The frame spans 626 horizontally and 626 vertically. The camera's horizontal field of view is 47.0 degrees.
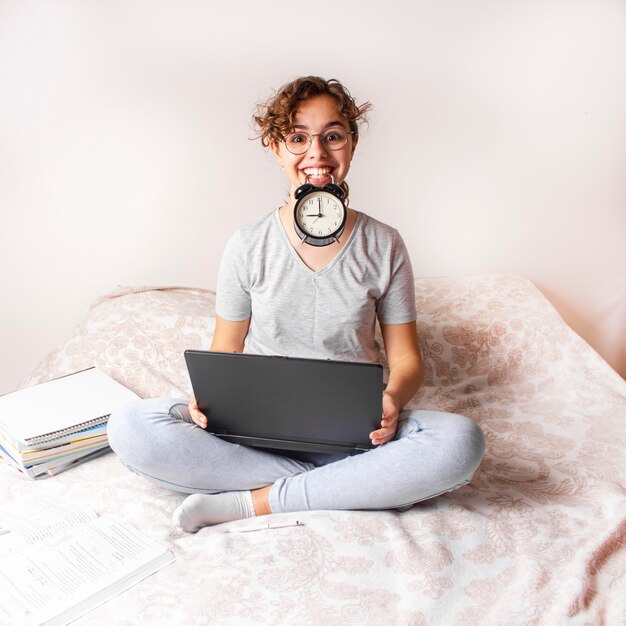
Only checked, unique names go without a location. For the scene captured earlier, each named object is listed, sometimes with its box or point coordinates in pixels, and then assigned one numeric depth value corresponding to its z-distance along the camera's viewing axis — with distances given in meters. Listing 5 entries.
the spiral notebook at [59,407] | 1.53
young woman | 1.31
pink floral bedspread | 1.08
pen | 1.28
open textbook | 1.08
